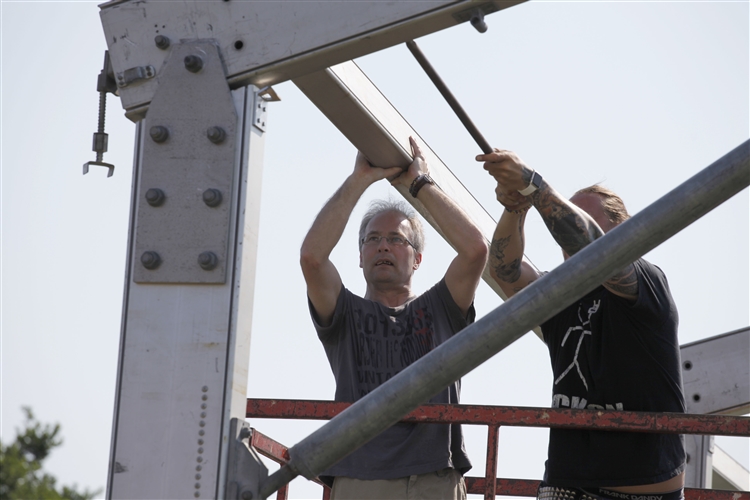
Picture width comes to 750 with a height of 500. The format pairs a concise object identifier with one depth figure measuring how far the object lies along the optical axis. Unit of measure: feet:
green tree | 210.79
